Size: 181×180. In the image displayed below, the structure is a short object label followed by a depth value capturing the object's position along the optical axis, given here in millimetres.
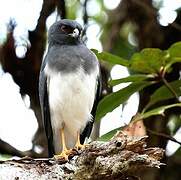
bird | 10266
